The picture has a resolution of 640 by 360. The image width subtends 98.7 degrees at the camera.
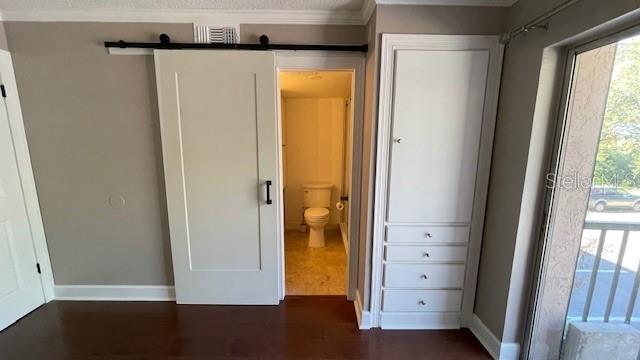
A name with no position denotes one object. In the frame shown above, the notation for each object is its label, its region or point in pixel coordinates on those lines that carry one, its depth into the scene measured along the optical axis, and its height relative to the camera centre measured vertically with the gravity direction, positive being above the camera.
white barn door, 1.94 -0.25
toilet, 3.37 -0.91
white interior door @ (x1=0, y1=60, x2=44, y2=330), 1.94 -0.75
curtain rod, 1.28 +0.61
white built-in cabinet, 1.69 -0.22
